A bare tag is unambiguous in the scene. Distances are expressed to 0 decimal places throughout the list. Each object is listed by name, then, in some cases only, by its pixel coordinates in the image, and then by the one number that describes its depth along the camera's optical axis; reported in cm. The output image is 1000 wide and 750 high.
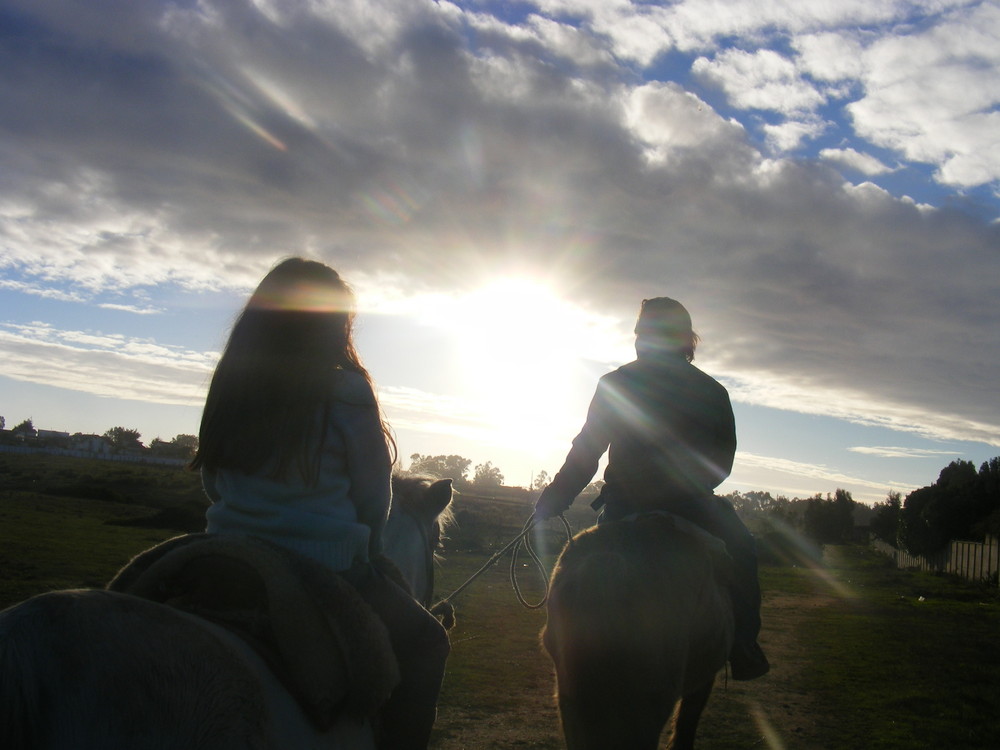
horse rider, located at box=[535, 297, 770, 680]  437
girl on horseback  256
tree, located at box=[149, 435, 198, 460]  7776
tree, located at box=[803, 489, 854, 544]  6994
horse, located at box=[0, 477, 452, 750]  166
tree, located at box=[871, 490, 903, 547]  5928
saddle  216
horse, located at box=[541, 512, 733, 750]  331
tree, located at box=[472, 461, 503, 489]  9139
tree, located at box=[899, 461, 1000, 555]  3703
